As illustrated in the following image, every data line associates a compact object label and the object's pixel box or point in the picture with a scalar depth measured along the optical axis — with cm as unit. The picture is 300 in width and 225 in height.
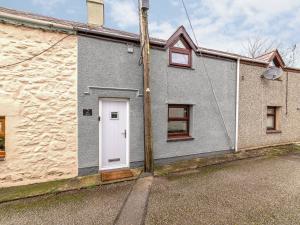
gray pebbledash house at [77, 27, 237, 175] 629
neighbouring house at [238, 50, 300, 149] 953
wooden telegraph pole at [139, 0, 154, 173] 654
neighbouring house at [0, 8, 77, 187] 540
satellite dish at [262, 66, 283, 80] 980
